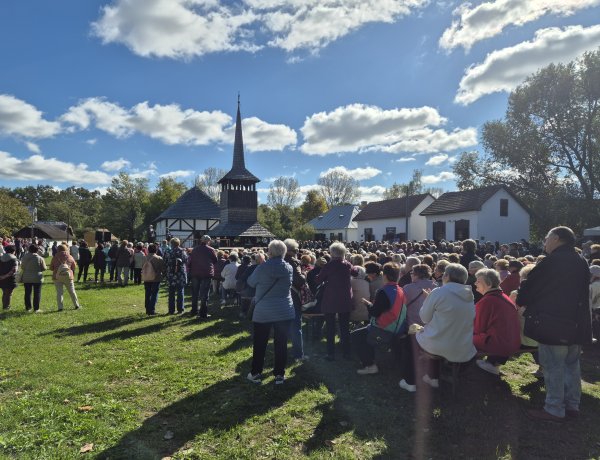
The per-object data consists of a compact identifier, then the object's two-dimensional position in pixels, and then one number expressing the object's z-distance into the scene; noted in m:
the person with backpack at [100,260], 16.19
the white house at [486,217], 33.34
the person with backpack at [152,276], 9.60
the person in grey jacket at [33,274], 9.82
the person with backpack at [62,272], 9.90
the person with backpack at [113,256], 16.94
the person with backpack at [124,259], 15.76
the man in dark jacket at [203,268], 9.14
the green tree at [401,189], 68.74
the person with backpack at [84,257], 16.39
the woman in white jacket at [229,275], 10.63
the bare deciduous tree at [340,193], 73.31
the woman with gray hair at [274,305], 5.12
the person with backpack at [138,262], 15.90
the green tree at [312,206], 68.69
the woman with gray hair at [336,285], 6.16
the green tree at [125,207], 61.22
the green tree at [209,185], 71.56
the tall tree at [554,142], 30.92
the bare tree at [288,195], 75.06
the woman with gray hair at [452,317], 4.54
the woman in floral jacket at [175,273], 9.62
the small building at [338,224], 52.88
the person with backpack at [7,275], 9.89
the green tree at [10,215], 42.41
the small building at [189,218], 43.38
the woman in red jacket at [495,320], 4.98
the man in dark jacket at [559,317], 4.15
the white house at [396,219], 41.09
